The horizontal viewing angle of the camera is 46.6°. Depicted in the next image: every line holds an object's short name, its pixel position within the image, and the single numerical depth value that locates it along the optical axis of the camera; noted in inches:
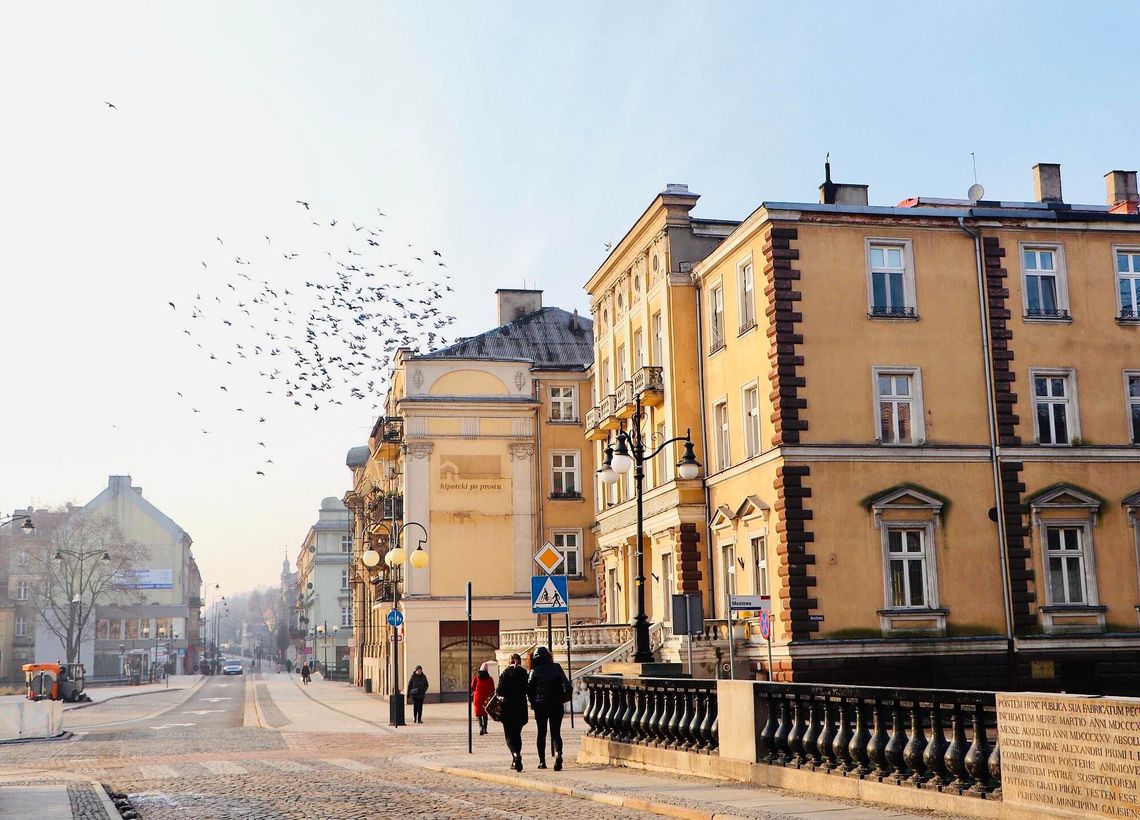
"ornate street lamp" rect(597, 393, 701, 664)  868.6
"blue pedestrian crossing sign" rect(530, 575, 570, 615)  879.1
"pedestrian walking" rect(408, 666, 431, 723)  1471.5
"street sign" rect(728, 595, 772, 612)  984.3
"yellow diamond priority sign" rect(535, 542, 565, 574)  912.3
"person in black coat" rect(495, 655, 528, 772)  761.0
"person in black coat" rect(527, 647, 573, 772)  754.2
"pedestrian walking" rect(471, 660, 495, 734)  1052.5
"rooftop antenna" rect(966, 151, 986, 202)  1590.8
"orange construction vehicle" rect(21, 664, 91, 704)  2209.6
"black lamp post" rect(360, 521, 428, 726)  1403.8
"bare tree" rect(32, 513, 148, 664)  3853.3
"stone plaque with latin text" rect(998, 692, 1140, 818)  375.2
